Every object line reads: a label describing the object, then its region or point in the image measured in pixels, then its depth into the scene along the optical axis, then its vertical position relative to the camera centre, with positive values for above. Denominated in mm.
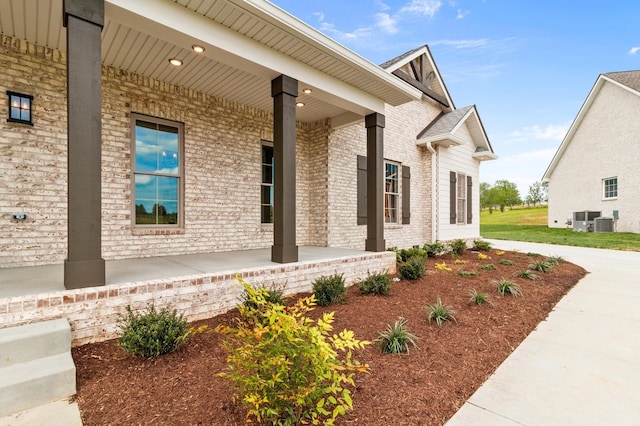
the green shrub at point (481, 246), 9531 -1090
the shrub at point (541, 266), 6418 -1204
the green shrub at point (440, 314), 3427 -1201
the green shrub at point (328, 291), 3951 -1068
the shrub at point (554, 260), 7034 -1203
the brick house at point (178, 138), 2758 +1259
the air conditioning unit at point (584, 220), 16219 -444
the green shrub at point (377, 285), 4469 -1116
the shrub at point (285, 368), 1529 -848
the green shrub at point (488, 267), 6527 -1234
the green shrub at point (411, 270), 5406 -1060
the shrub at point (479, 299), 4098 -1212
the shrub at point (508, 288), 4562 -1210
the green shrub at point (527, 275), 5676 -1237
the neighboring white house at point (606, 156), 14420 +3075
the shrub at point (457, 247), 8781 -1031
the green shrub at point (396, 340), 2672 -1202
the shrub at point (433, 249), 8312 -1029
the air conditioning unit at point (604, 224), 15367 -621
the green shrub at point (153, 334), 2395 -1016
